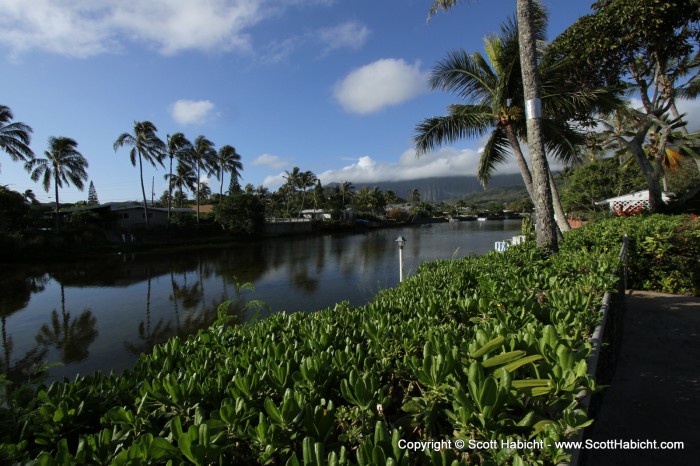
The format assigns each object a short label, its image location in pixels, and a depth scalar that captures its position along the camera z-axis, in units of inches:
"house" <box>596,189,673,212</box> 687.1
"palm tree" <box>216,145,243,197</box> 1713.8
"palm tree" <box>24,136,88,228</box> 1068.5
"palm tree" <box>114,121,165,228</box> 1219.2
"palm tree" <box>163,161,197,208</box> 1662.2
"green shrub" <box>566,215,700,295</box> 244.5
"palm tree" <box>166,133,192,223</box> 1389.0
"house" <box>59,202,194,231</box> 1285.7
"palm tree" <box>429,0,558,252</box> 237.5
